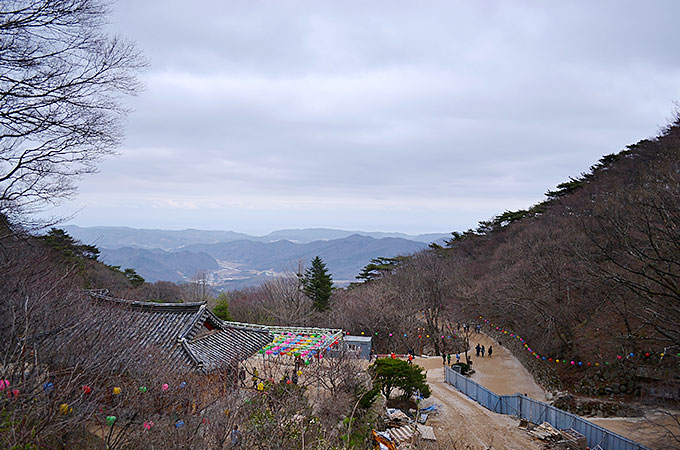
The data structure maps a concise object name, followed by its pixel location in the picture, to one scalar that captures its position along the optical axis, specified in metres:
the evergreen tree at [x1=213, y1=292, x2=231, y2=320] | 30.64
